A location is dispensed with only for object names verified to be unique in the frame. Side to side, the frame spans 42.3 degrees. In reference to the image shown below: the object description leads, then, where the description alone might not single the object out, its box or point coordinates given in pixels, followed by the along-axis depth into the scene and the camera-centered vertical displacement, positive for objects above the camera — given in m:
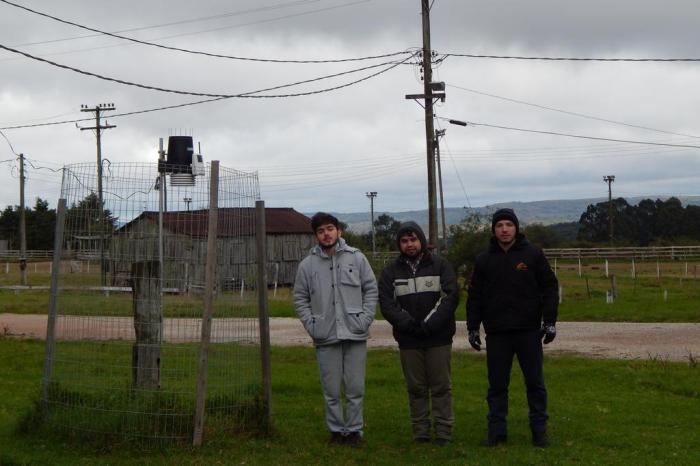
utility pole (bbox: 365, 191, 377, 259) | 91.49 +6.51
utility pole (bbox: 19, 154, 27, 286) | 49.98 +4.01
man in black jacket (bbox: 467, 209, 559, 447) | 7.55 -0.46
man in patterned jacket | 7.63 -0.47
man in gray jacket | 7.61 -0.43
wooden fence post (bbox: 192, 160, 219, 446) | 7.41 -0.58
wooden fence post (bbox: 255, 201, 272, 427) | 7.96 -0.38
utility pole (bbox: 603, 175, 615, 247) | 79.06 +4.77
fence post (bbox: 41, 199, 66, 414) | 8.03 -0.34
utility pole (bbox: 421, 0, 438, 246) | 23.28 +3.72
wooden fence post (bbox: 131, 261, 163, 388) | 7.68 -0.48
